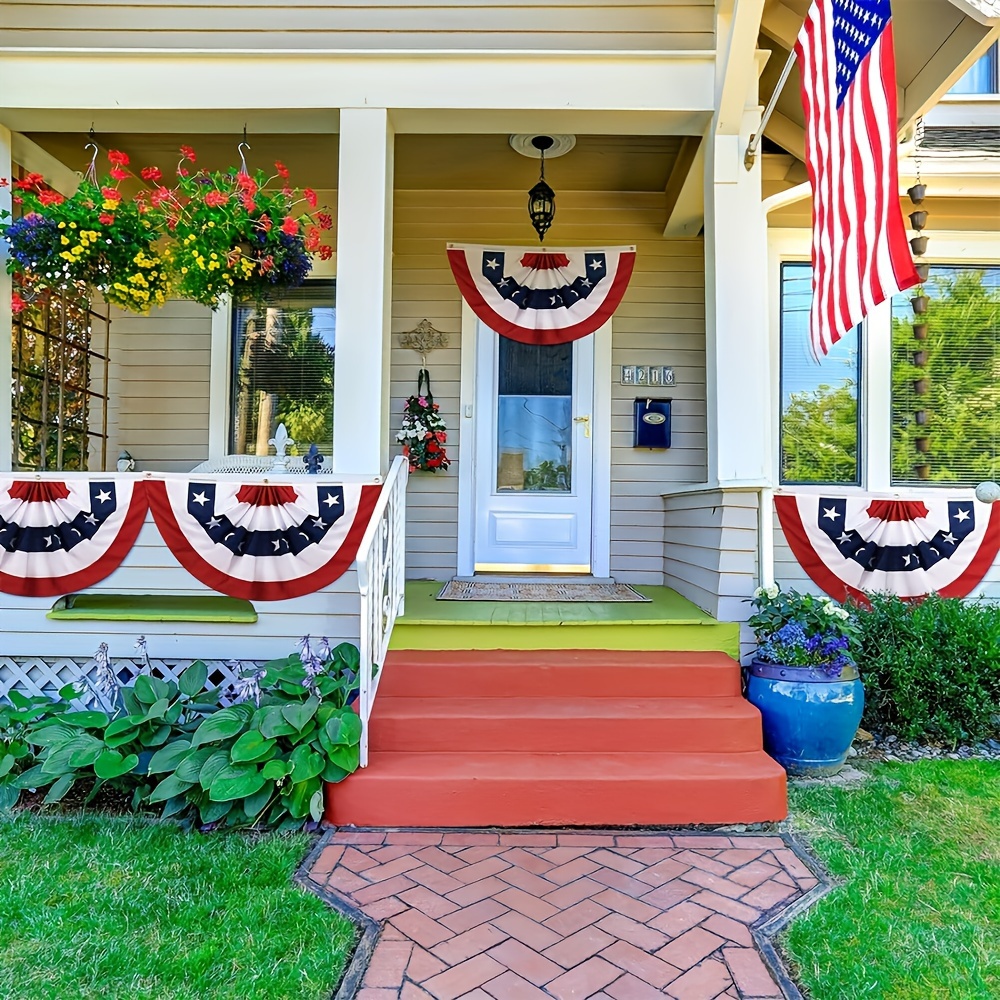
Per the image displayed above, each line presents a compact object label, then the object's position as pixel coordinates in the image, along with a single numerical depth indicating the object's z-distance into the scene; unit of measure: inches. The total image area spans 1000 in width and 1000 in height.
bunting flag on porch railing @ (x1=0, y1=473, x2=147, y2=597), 128.3
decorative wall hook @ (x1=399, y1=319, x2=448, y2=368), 187.9
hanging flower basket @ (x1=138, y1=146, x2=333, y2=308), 124.4
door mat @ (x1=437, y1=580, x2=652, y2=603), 154.3
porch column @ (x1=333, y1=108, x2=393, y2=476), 134.0
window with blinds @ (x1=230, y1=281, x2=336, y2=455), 185.9
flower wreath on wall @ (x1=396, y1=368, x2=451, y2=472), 182.1
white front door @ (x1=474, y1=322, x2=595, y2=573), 185.6
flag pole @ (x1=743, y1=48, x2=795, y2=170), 117.6
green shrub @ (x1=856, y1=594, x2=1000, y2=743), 128.8
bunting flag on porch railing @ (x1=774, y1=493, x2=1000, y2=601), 138.6
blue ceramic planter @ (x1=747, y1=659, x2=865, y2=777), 116.0
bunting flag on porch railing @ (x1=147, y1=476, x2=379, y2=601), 126.4
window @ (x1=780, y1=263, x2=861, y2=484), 181.3
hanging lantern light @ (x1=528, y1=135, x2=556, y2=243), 166.7
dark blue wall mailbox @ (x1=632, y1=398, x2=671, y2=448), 183.9
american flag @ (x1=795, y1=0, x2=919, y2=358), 91.6
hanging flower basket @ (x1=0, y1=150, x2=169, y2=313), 124.9
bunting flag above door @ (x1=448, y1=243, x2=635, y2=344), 164.2
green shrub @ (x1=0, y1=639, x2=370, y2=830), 95.8
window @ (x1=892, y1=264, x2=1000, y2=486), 179.3
